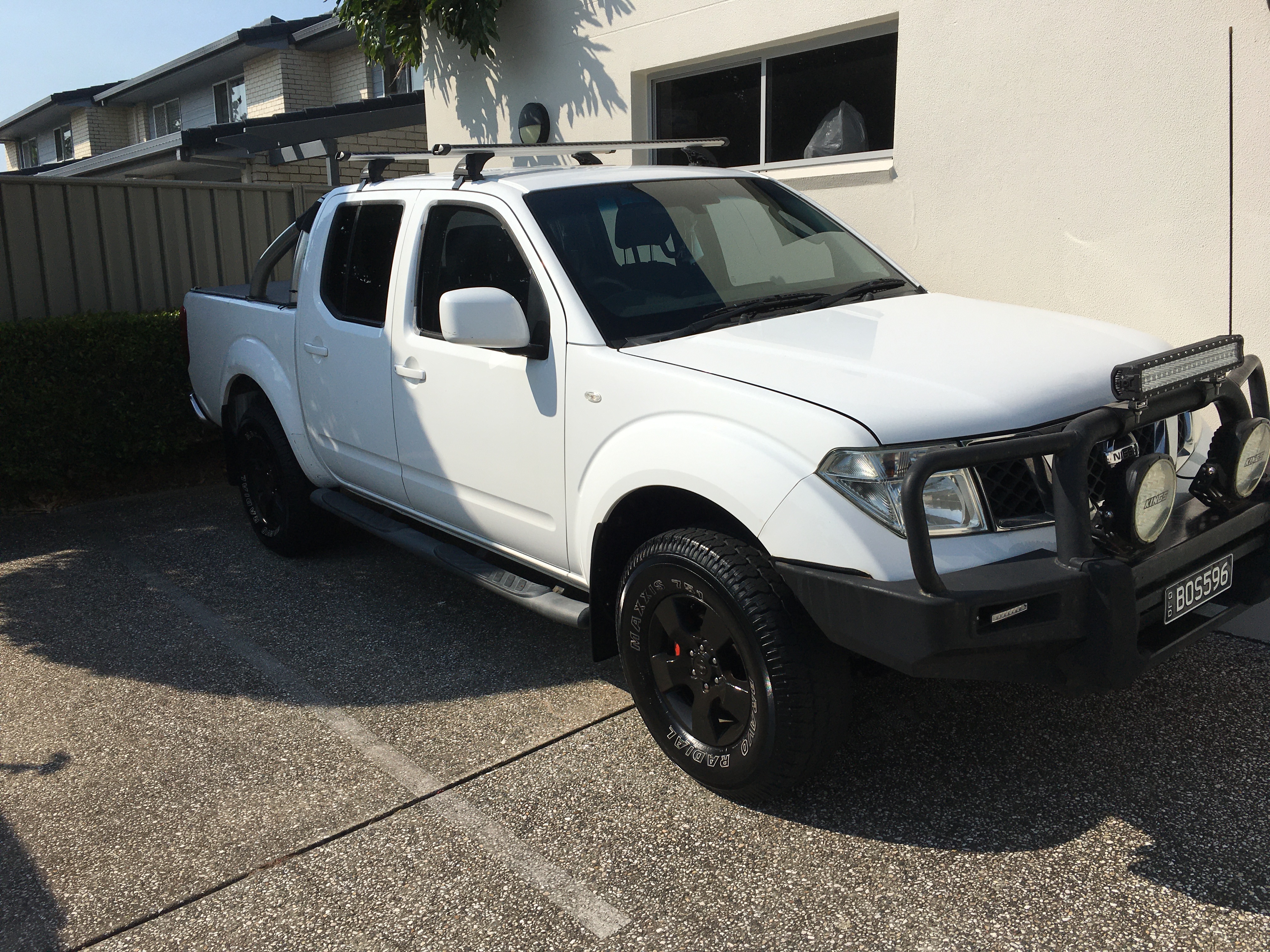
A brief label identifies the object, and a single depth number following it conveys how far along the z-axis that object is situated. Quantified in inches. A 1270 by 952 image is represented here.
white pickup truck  106.4
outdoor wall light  314.2
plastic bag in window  247.9
